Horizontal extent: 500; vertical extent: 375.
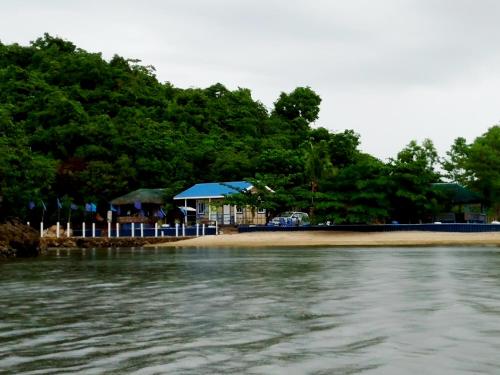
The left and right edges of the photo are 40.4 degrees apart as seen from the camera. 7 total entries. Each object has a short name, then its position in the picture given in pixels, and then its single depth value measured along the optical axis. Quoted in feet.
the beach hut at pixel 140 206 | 231.50
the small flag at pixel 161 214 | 236.84
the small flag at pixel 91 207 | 225.91
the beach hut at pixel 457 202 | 202.18
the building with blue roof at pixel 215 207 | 228.22
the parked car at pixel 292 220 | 214.48
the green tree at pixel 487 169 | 212.43
